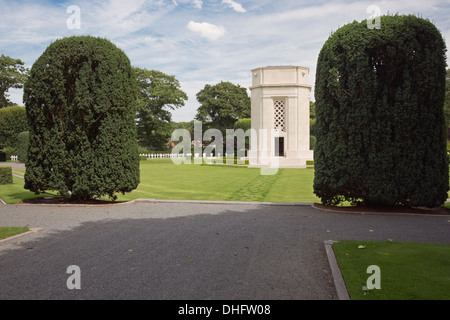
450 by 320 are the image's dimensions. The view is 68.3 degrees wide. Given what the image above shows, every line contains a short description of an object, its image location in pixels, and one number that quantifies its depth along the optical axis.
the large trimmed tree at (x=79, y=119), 10.50
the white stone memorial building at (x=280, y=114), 33.28
